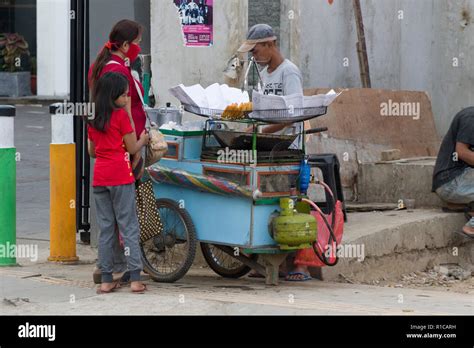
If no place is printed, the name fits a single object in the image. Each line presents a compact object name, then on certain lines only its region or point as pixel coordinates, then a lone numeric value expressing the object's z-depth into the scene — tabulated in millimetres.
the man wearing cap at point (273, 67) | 12504
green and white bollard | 12956
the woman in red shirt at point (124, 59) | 11317
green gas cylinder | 11458
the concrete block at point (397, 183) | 16009
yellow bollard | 13442
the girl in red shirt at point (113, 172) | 11074
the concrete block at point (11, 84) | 36947
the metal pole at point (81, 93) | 14403
